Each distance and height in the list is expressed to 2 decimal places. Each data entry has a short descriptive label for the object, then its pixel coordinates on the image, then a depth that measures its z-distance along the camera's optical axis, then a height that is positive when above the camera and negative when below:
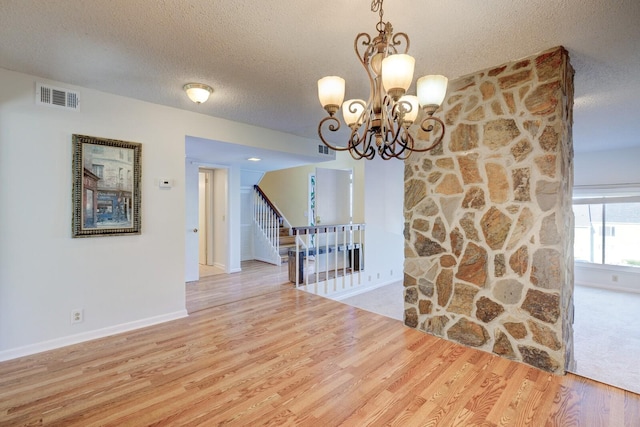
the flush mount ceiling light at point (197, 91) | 2.67 +1.08
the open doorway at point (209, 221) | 6.11 -0.22
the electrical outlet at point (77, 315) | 2.74 -0.97
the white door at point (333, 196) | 5.98 +0.32
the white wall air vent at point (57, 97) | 2.55 +0.99
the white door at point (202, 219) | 6.42 -0.18
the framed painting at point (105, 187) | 2.74 +0.23
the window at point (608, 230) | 5.31 -0.31
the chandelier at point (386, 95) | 1.38 +0.60
